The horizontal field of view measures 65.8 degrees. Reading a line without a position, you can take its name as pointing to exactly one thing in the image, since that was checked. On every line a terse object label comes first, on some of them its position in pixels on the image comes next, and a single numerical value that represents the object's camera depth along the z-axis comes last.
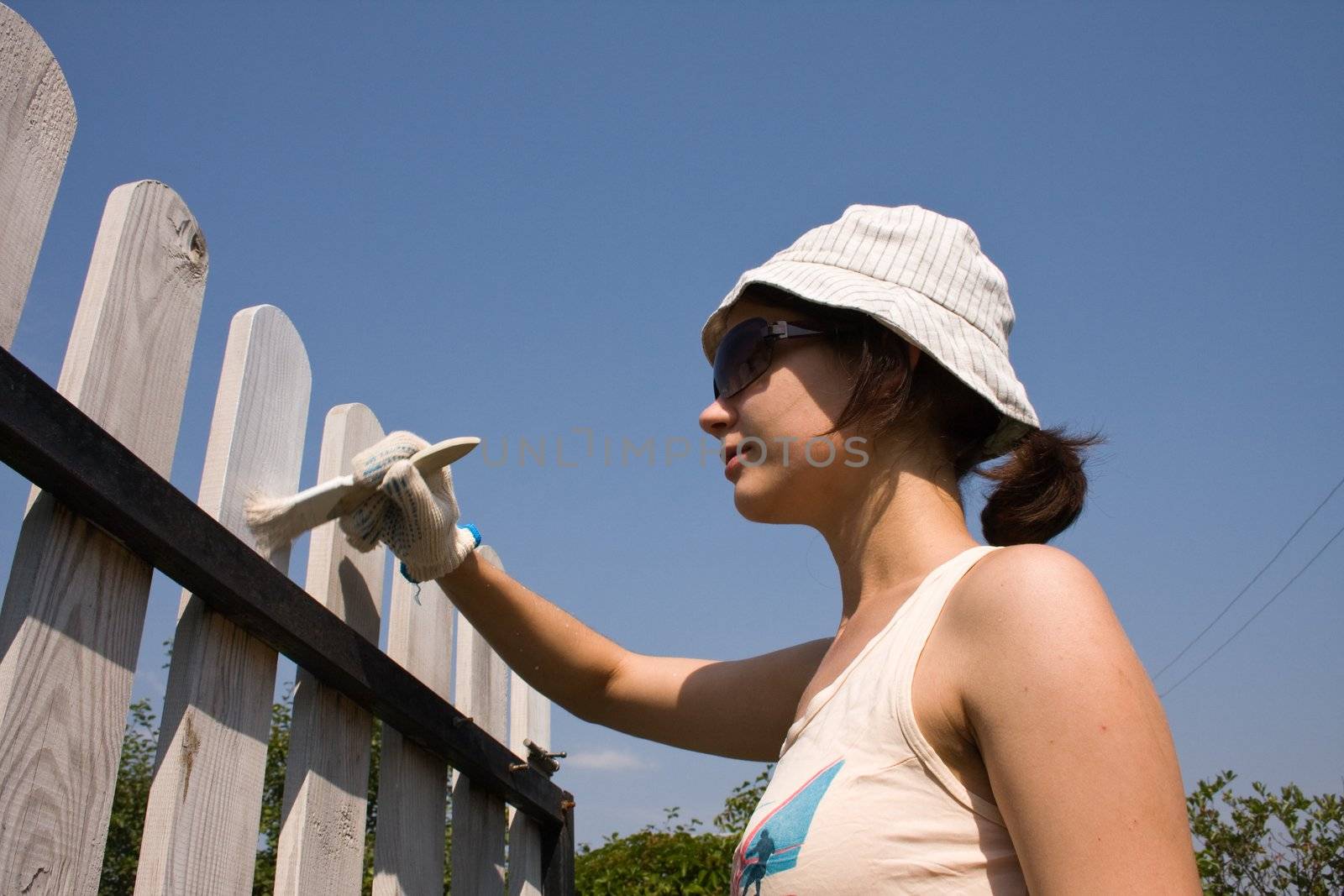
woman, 1.07
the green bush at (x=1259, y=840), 4.71
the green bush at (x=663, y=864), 3.82
